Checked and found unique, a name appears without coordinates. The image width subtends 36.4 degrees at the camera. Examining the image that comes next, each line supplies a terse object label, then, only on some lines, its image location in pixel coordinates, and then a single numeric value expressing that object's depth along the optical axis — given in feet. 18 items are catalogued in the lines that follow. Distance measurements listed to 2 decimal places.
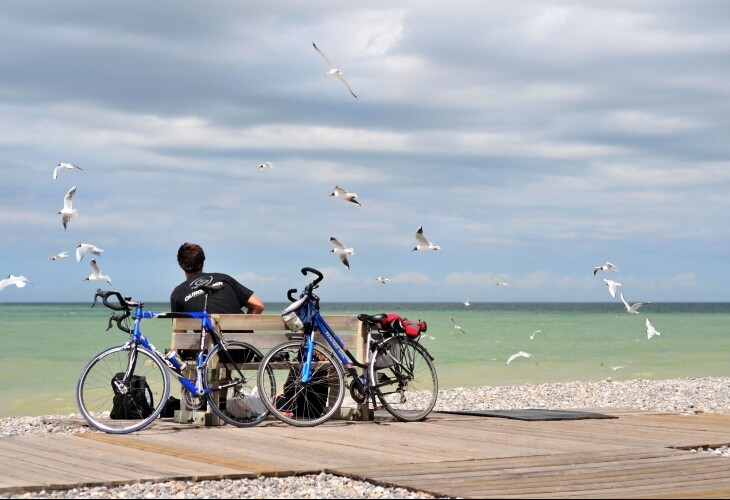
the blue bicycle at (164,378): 30.01
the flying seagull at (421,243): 51.81
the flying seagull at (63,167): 56.66
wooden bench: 31.73
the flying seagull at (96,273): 53.16
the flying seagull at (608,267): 70.54
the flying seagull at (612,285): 76.89
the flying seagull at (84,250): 48.42
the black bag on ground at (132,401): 30.60
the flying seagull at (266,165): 61.98
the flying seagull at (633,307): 76.21
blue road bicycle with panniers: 31.86
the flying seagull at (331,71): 60.39
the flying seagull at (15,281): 53.36
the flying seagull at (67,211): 49.80
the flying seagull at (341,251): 48.29
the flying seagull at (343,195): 53.62
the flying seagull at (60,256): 58.54
